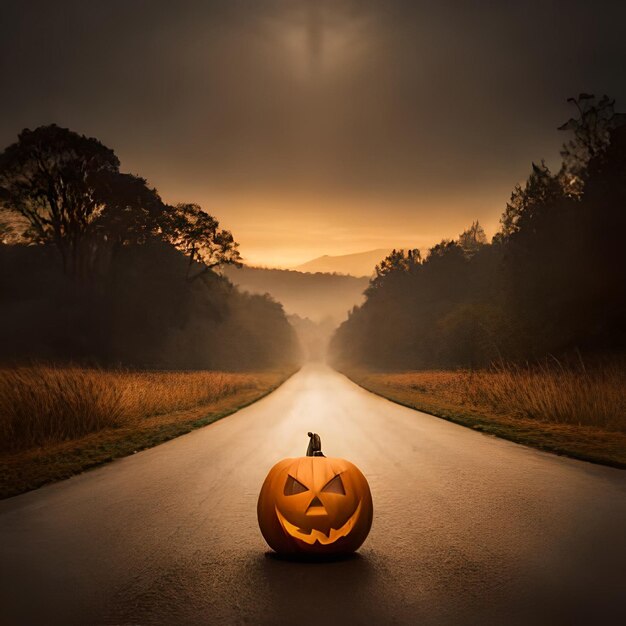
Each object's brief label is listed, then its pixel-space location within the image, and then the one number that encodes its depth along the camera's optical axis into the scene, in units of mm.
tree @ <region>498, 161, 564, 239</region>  44625
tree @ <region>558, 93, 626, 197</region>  41250
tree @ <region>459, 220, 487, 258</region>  101812
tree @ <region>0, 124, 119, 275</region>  38250
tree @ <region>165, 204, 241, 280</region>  51031
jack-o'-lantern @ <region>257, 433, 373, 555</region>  5184
